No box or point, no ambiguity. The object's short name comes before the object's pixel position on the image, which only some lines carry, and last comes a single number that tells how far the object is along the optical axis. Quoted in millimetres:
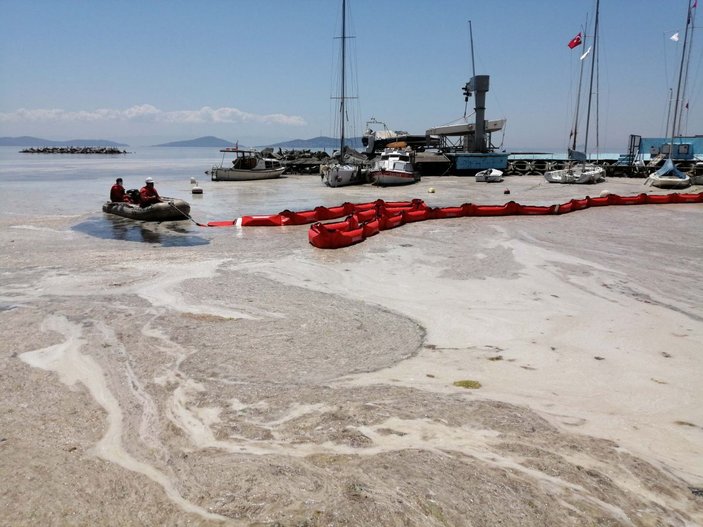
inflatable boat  18531
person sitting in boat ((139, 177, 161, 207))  18719
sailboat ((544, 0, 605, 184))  37062
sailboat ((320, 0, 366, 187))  36406
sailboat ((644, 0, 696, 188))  32281
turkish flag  36781
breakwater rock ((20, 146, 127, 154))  155288
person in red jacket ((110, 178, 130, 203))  20012
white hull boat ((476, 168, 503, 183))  41250
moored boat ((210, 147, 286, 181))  42188
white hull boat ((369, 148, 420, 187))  36562
